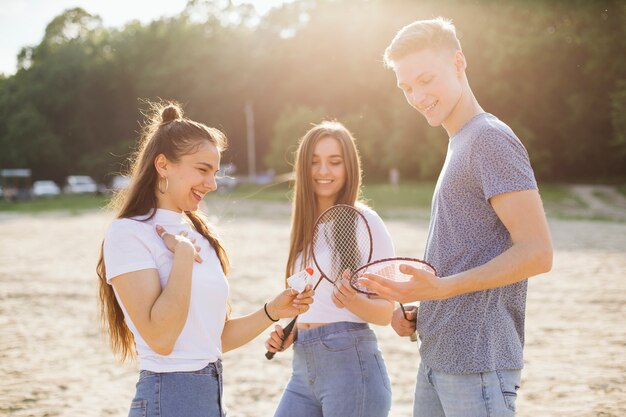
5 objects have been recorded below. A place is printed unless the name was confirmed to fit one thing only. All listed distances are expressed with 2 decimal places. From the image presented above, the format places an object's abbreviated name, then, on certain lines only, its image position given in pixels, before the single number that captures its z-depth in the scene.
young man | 2.53
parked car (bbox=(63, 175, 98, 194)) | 55.97
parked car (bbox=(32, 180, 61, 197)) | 54.16
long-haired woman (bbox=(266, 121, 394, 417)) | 3.45
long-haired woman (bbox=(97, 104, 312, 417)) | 2.84
